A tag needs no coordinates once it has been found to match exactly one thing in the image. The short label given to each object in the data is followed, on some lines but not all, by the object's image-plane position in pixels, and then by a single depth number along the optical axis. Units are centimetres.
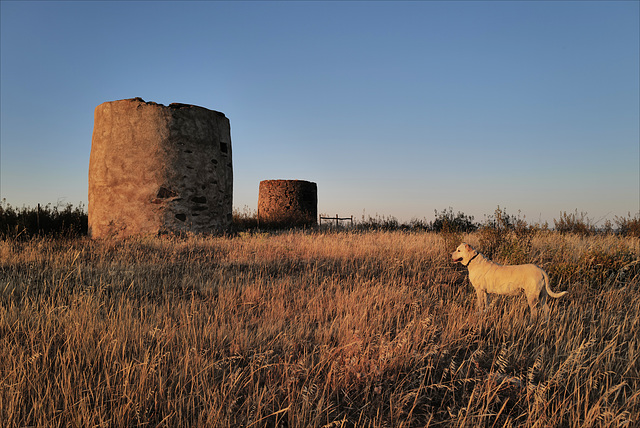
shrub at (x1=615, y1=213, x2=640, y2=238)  1089
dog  361
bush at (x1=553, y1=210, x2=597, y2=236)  1188
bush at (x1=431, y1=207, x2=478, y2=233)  1330
